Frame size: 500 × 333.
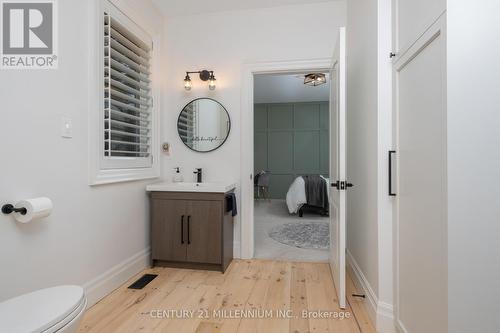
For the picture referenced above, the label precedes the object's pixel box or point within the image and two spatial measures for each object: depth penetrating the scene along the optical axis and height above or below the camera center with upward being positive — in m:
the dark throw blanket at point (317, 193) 5.07 -0.53
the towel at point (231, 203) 2.71 -0.39
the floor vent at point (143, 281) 2.32 -1.06
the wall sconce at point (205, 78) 3.01 +1.00
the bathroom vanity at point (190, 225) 2.59 -0.60
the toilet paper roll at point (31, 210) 1.44 -0.24
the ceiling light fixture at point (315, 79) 4.50 +1.52
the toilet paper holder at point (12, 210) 1.41 -0.24
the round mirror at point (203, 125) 3.06 +0.48
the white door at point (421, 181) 1.16 -0.08
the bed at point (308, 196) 5.07 -0.59
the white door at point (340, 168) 1.97 -0.02
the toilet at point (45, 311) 1.01 -0.61
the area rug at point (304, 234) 3.47 -1.02
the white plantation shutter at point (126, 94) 2.21 +0.69
